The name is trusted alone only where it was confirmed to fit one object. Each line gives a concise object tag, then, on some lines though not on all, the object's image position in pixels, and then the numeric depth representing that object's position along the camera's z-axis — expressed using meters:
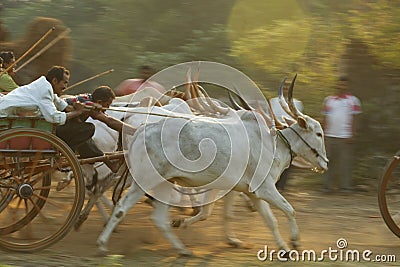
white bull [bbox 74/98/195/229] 14.38
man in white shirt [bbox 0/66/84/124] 12.14
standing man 19.65
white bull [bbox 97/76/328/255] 12.73
